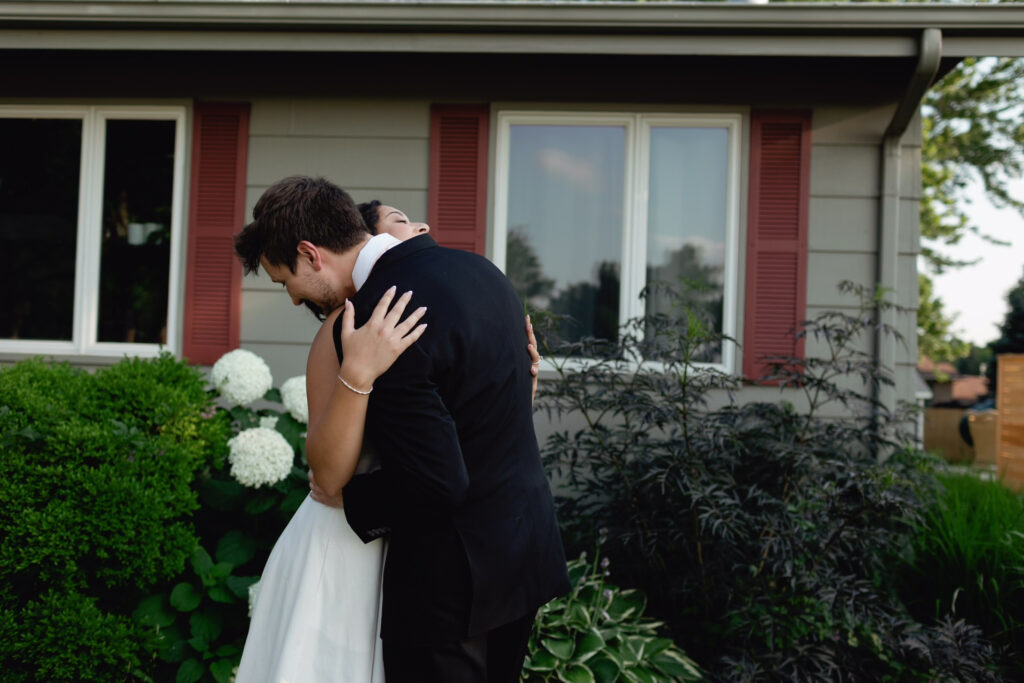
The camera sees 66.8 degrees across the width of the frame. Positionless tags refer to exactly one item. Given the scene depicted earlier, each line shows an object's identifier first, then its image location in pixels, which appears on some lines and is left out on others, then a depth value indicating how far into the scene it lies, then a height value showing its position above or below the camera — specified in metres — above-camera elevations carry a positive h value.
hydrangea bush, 3.05 -0.86
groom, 1.42 -0.22
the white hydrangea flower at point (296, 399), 3.57 -0.27
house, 4.73 +1.07
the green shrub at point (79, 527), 2.80 -0.72
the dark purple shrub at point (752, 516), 3.24 -0.72
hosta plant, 2.91 -1.15
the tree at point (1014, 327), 16.98 +0.88
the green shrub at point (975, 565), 3.58 -0.98
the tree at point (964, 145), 12.04 +3.57
